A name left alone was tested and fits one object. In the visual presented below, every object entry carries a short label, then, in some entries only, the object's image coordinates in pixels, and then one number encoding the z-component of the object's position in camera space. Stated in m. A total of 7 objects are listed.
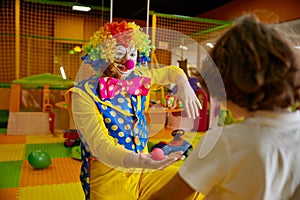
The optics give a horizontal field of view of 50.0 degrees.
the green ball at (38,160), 2.61
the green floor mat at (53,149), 3.12
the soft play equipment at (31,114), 3.97
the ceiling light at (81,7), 4.88
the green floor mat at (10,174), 2.27
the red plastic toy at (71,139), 3.41
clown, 1.13
